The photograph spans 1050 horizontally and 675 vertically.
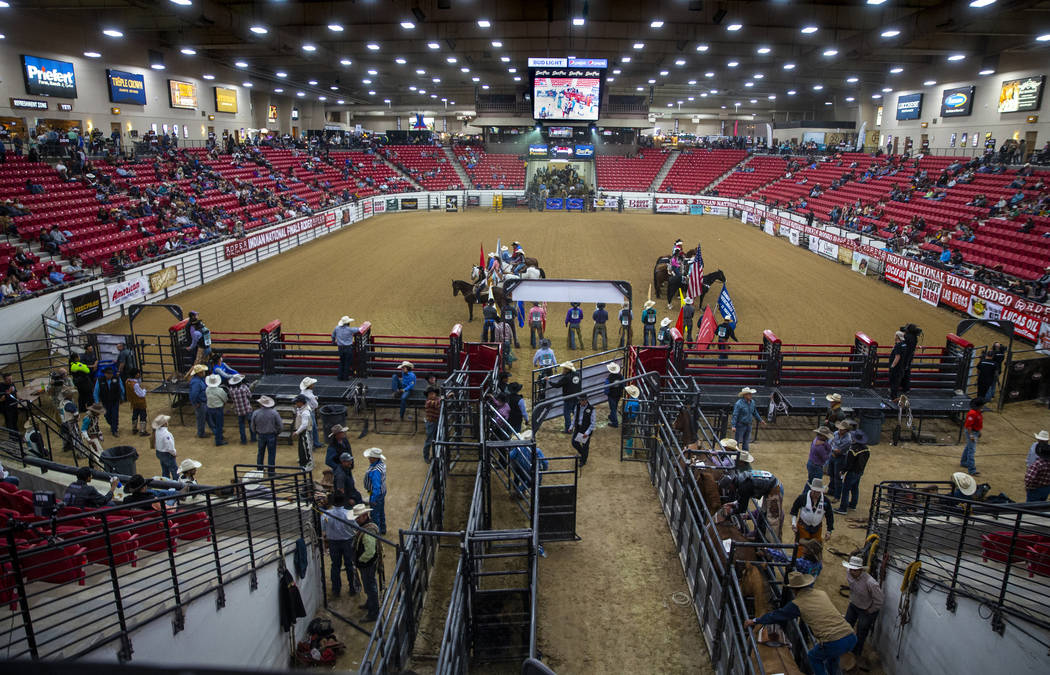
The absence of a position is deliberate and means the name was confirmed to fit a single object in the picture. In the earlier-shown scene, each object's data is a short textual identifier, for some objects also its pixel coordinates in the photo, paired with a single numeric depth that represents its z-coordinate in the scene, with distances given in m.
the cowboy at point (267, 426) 10.88
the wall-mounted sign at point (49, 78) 29.16
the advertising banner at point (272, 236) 27.54
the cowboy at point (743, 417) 11.65
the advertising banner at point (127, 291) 20.55
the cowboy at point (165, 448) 10.28
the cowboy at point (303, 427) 11.05
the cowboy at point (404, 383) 13.30
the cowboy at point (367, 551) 7.58
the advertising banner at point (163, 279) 22.52
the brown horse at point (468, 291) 19.83
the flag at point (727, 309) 15.41
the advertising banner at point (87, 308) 18.96
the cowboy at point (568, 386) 12.59
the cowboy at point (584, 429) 10.72
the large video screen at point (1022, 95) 32.81
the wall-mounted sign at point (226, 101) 45.15
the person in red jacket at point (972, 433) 11.30
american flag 17.77
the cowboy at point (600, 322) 16.94
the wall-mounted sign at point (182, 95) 39.62
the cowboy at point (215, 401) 12.27
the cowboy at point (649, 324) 16.80
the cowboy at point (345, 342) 14.29
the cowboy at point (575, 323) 17.19
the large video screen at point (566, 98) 45.31
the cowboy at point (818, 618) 6.09
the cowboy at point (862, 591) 6.91
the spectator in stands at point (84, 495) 7.09
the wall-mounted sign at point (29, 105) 28.77
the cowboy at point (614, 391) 12.79
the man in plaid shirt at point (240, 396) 12.25
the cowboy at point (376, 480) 8.81
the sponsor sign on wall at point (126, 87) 34.44
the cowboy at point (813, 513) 8.24
